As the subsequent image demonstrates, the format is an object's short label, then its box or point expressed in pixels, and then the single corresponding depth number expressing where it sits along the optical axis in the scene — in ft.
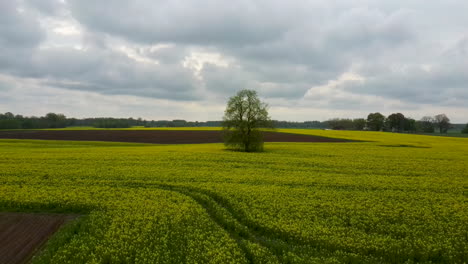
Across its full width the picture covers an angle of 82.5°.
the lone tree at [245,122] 161.27
